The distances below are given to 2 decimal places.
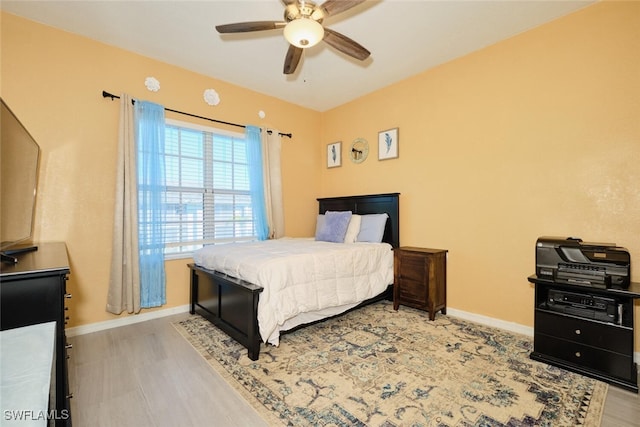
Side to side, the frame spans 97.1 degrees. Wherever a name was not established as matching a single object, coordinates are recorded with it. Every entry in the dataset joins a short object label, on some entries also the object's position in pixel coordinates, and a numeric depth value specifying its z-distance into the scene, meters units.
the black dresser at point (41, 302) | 1.15
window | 3.30
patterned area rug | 1.60
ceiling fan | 1.80
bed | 2.22
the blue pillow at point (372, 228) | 3.54
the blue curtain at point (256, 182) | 3.84
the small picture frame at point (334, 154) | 4.54
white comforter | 2.27
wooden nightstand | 2.99
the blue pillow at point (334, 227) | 3.58
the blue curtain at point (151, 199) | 2.99
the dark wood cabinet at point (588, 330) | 1.85
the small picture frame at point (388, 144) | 3.73
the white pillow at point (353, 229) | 3.63
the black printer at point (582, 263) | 1.94
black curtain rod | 2.84
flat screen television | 1.50
